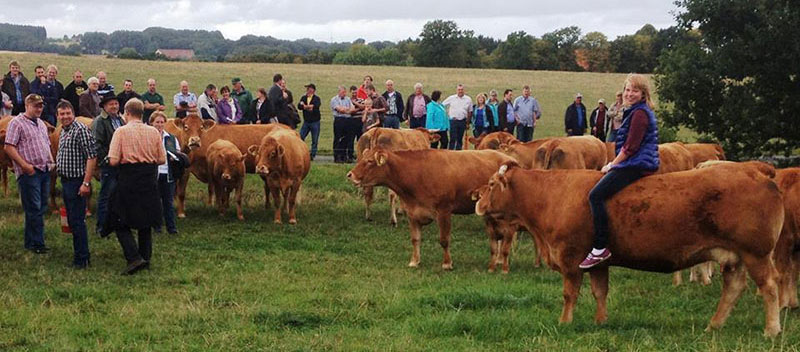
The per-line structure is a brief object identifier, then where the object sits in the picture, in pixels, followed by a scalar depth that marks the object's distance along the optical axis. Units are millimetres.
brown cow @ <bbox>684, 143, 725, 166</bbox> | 15641
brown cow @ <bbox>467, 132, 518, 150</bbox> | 18281
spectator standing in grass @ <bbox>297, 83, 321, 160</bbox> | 24108
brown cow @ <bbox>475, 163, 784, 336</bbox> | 8242
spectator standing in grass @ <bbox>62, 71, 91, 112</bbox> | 20172
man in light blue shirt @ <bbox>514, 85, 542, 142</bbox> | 26062
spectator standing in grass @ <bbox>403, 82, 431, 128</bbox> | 24375
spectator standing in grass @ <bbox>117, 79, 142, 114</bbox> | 20031
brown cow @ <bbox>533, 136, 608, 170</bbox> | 16141
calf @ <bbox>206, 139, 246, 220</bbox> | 16656
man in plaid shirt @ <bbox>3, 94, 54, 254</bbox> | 12250
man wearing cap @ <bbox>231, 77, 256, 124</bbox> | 22125
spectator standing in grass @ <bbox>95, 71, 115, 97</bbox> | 19312
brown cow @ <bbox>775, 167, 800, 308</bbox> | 9773
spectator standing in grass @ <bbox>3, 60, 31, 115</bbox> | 20219
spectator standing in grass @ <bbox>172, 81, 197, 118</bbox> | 21656
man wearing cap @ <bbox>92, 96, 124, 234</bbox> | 12609
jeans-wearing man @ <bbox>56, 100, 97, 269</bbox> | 11812
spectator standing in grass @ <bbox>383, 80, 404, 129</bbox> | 23766
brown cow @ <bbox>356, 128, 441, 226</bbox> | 18312
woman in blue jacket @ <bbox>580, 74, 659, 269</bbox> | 8633
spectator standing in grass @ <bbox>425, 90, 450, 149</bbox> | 23062
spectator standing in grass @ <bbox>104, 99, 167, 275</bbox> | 11422
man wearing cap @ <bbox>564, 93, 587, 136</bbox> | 26297
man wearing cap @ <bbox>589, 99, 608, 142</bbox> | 24438
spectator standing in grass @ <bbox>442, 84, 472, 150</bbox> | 24344
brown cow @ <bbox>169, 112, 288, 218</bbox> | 17859
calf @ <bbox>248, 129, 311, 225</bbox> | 16656
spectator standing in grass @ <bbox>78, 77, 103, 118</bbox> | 18969
